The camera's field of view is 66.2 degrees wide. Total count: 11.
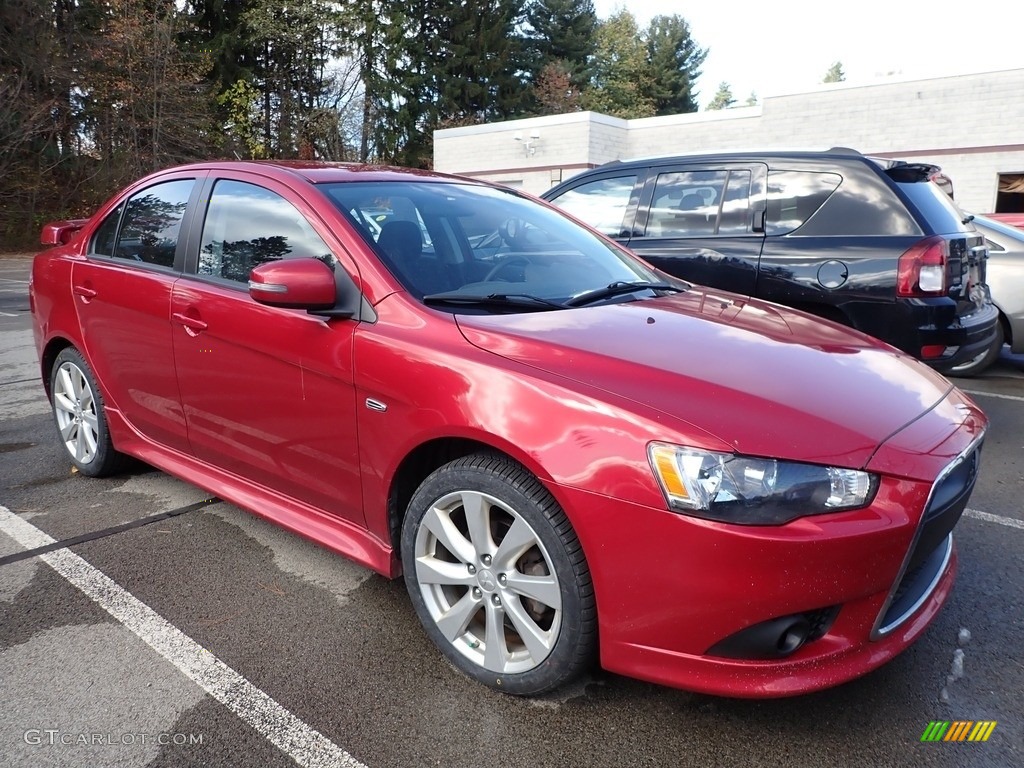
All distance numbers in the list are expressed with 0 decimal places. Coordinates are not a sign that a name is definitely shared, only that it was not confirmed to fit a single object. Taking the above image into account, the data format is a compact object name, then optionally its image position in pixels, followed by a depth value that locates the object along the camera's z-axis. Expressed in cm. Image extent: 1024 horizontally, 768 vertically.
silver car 654
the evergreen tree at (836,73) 9419
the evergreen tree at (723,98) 6959
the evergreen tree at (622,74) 4766
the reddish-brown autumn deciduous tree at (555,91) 4069
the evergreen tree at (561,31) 4350
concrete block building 1792
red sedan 192
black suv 443
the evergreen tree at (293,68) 3409
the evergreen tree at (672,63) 4962
